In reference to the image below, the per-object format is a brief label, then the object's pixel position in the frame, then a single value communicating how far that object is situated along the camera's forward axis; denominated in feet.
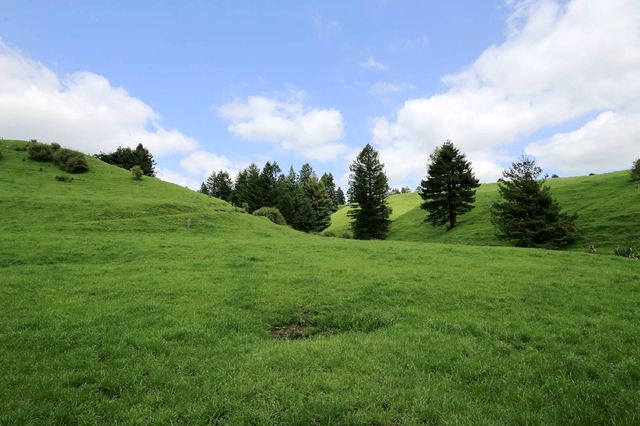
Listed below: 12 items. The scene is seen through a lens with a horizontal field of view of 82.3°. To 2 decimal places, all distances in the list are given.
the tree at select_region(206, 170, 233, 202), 384.23
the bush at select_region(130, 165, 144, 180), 214.69
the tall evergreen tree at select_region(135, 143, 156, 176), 355.56
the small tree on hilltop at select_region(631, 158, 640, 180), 179.05
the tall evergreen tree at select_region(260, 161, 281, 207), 301.80
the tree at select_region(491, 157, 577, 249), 135.54
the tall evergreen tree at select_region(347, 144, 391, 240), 211.00
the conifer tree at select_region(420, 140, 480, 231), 200.95
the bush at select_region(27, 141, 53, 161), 204.85
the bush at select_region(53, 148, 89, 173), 201.29
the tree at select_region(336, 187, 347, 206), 640.17
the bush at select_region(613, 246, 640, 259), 95.03
